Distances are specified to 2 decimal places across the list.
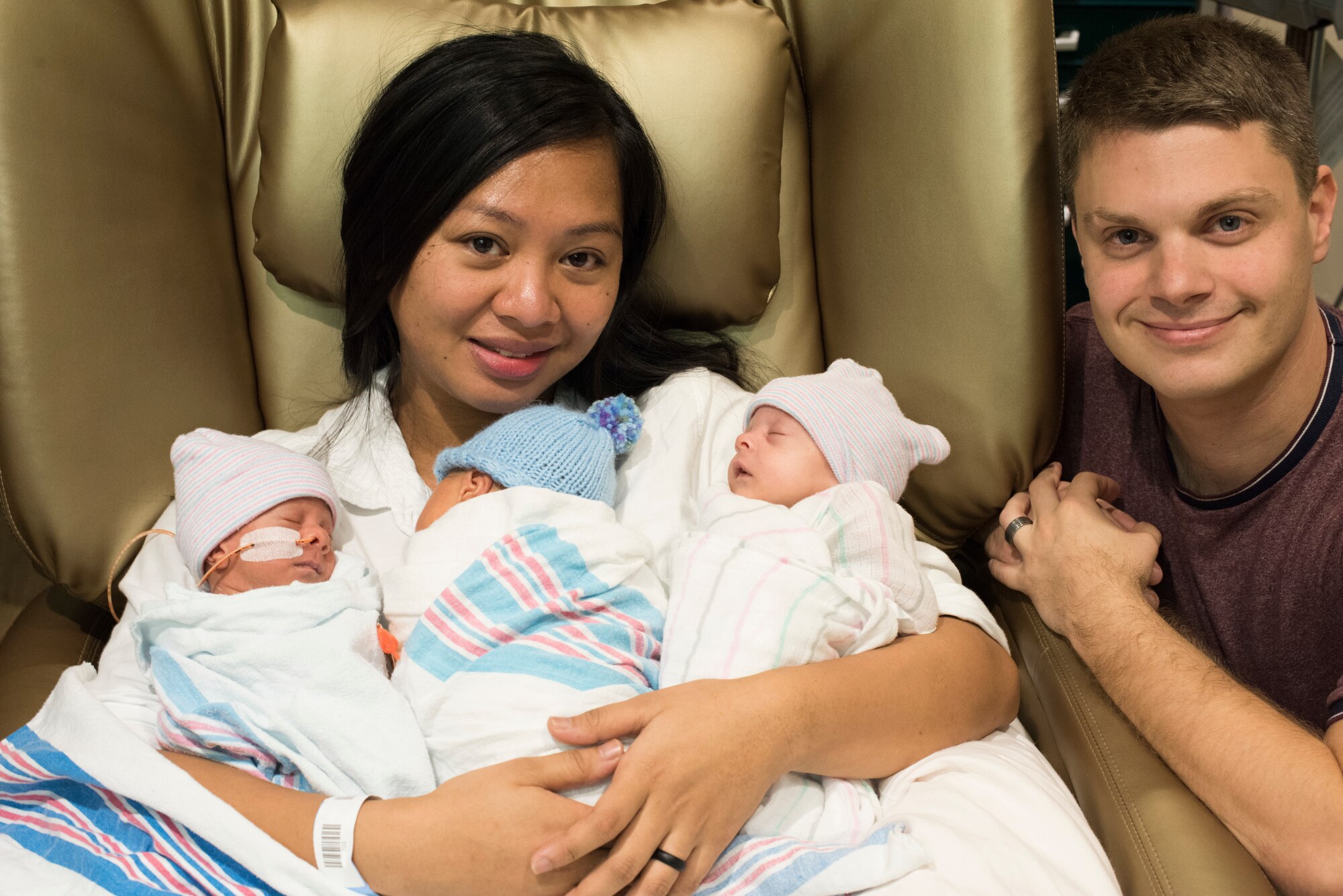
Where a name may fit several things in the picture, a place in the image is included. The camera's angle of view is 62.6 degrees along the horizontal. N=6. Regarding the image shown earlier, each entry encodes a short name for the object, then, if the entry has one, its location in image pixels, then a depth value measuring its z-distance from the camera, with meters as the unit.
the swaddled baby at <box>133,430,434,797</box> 1.14
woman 1.07
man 1.26
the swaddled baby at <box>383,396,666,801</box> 1.14
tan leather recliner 1.42
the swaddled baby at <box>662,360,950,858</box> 1.19
